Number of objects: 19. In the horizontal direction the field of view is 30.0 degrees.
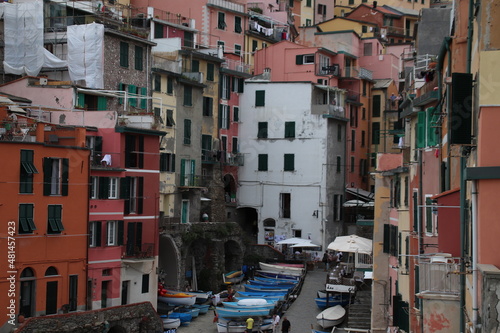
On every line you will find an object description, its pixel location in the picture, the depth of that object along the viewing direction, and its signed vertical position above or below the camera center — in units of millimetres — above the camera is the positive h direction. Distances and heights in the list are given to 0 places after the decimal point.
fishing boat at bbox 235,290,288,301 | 64044 -7943
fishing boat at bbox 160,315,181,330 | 57281 -8881
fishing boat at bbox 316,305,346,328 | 56062 -8227
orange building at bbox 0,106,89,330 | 47531 -2189
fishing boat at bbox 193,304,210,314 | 63250 -8712
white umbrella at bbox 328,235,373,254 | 60719 -4192
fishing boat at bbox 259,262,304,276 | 73812 -7095
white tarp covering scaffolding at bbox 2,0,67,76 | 63938 +9291
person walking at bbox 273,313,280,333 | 57212 -8718
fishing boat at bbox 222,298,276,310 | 58519 -7857
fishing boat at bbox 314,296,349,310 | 61375 -7957
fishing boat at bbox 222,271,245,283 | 72938 -7690
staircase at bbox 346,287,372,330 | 53469 -7706
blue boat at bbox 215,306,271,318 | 57469 -8175
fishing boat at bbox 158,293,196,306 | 62219 -8034
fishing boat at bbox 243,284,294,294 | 66500 -7827
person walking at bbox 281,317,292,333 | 55594 -8688
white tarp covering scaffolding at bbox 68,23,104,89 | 63559 +8156
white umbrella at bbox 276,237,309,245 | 77375 -5050
